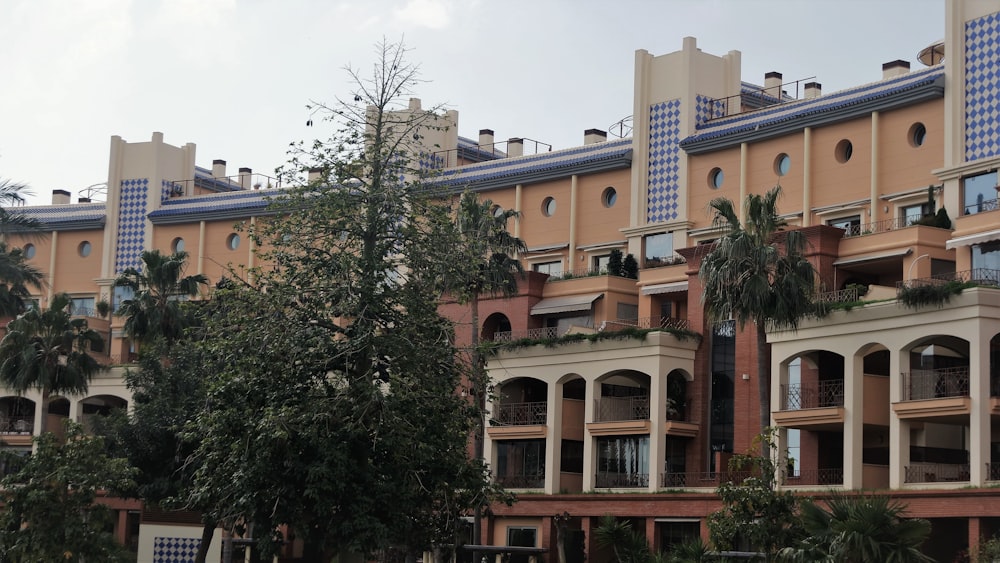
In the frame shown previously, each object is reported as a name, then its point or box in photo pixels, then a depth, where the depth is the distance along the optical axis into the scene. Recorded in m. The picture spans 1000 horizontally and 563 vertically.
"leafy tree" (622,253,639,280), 61.28
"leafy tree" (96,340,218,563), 52.91
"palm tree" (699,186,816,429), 45.78
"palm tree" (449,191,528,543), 55.03
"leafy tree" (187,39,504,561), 31.95
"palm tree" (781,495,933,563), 27.19
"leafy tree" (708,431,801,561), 36.50
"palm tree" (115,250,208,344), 62.31
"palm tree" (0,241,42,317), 49.06
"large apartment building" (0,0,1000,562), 45.06
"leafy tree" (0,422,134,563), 37.87
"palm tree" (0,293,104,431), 61.66
